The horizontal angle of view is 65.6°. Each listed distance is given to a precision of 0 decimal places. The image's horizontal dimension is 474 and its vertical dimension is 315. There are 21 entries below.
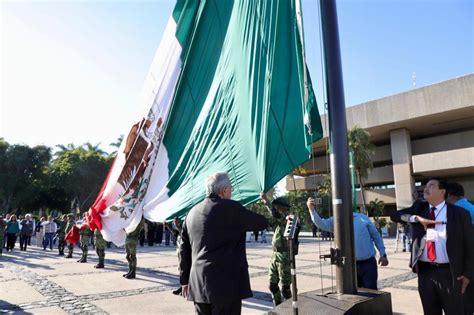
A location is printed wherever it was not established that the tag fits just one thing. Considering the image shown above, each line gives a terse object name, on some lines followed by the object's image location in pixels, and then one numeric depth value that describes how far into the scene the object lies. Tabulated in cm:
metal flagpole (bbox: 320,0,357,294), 323
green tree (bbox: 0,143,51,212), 3522
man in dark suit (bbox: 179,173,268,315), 272
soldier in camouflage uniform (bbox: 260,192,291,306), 524
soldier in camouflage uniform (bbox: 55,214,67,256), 1427
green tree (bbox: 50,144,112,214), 3769
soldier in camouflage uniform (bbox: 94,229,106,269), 1041
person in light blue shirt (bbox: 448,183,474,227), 440
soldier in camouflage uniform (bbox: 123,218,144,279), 862
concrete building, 3056
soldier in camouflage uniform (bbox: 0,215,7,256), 1425
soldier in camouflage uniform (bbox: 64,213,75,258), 1326
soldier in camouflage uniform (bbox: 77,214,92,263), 1191
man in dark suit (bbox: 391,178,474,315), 314
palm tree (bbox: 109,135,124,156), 4447
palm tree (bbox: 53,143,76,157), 4459
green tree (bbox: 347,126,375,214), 3281
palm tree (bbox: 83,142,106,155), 4275
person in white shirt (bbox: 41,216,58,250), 1643
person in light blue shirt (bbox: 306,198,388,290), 441
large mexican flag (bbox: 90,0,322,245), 342
